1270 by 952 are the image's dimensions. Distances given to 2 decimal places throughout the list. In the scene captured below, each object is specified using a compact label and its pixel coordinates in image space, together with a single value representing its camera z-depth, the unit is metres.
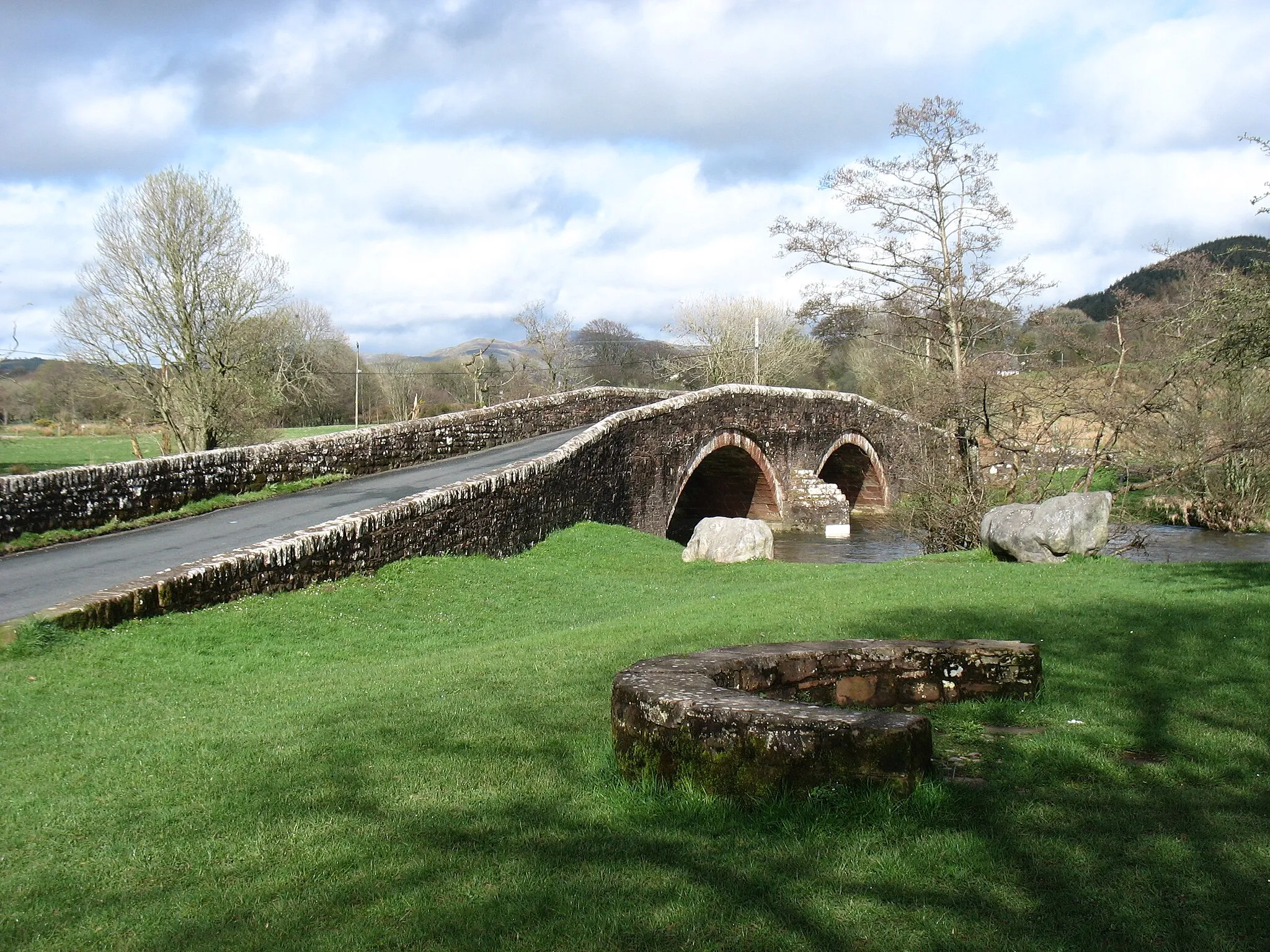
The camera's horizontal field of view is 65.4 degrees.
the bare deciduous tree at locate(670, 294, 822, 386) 50.06
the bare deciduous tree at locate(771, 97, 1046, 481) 25.00
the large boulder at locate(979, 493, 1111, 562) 13.89
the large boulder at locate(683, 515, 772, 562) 17.06
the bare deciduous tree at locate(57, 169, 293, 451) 29.19
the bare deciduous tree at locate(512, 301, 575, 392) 56.12
